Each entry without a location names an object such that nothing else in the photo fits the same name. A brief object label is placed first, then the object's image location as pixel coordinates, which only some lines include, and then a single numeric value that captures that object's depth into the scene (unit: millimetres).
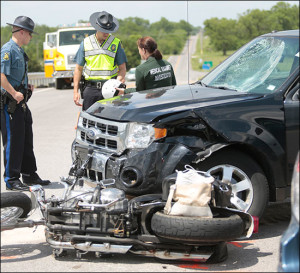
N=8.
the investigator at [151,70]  7281
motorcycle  4551
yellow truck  28234
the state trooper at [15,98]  7027
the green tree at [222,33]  162625
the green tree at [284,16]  174625
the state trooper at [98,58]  8008
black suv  5137
